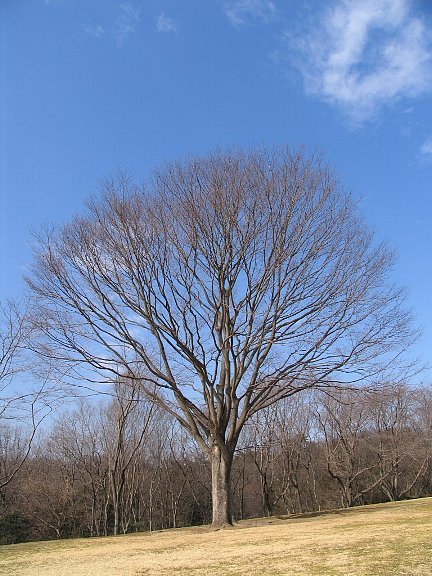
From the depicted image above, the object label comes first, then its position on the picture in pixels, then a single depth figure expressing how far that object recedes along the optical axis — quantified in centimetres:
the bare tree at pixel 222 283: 1373
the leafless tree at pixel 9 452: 2778
